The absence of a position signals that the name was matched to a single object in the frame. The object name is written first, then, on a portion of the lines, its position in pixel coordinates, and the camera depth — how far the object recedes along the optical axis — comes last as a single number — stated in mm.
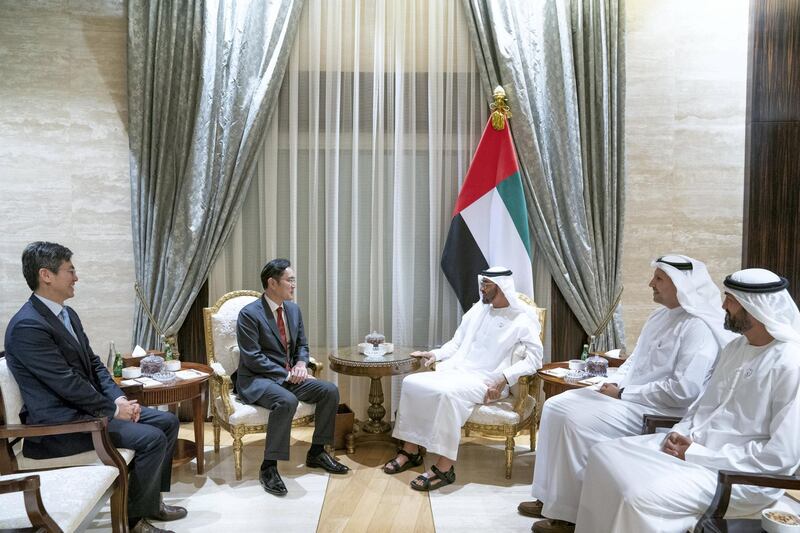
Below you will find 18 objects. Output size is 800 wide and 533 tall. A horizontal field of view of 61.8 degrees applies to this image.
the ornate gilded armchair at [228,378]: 4172
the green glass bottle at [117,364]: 4133
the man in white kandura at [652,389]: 3400
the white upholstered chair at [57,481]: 2355
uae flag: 5176
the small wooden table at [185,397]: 3977
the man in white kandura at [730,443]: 2566
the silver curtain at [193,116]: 5164
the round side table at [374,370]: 4523
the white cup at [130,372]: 4102
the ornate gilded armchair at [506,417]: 4238
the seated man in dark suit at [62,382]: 3086
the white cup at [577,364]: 4301
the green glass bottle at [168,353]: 4500
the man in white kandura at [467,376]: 4172
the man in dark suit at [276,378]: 4102
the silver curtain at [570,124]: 5203
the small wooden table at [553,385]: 4133
